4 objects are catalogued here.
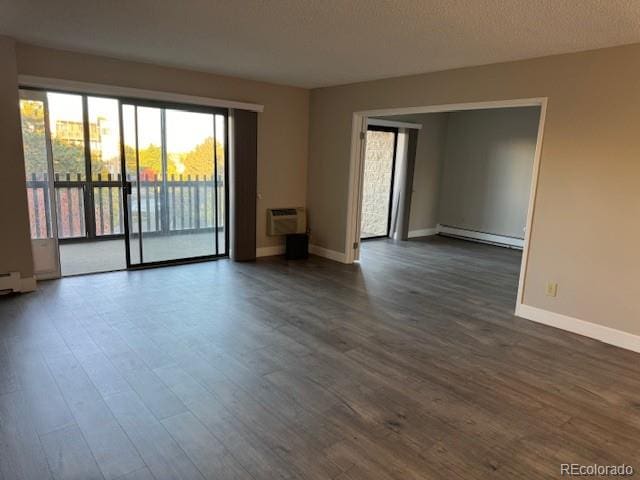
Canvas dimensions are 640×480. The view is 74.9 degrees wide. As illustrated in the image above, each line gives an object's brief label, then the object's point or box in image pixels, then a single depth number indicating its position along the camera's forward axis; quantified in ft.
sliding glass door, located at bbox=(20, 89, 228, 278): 14.61
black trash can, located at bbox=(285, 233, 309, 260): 19.66
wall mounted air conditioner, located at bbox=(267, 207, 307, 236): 19.72
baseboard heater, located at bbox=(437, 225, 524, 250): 23.73
